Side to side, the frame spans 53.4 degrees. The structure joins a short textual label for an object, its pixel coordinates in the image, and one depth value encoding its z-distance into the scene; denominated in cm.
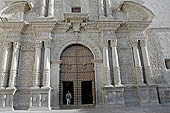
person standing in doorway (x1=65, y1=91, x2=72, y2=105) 842
